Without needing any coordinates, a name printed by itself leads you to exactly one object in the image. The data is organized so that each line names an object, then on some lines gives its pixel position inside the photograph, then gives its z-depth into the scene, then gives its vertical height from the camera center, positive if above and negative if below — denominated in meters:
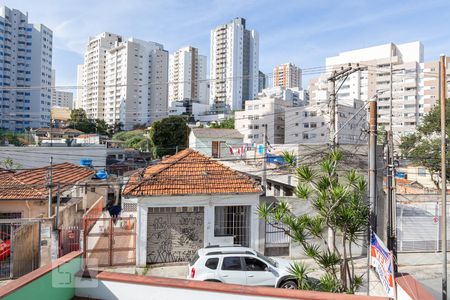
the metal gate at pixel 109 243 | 13.20 -3.57
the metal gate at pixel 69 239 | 12.59 -3.27
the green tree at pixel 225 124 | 78.38 +7.13
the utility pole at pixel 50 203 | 13.32 -1.99
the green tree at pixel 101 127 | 82.41 +6.17
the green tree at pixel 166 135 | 57.97 +3.14
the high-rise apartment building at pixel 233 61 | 125.25 +34.83
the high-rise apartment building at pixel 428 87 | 76.88 +16.03
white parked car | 10.01 -3.38
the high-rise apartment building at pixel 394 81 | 80.25 +19.07
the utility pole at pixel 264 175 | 16.24 -0.98
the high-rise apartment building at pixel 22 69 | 94.62 +23.67
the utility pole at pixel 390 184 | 9.06 -0.75
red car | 12.12 -3.50
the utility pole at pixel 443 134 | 7.81 +0.55
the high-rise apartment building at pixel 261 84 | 143.38 +31.05
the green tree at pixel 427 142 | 31.74 +1.58
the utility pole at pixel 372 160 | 7.26 -0.07
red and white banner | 5.54 -1.89
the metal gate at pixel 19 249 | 11.37 -3.40
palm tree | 7.04 -1.30
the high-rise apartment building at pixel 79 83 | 134.62 +27.45
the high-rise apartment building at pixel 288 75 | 154.38 +36.53
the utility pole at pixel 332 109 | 12.90 +1.81
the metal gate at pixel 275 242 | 14.52 -3.68
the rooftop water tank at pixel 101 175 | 25.07 -1.66
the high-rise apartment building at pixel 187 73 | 130.50 +31.34
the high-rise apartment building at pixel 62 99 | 158.75 +25.08
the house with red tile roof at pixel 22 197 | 14.84 -1.96
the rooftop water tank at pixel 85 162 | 32.40 -0.93
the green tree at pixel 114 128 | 87.38 +6.34
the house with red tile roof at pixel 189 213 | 13.72 -2.42
